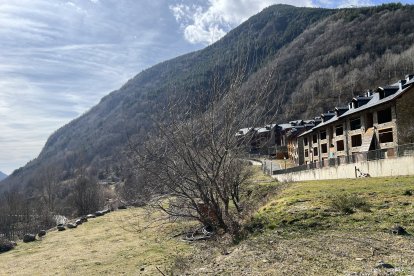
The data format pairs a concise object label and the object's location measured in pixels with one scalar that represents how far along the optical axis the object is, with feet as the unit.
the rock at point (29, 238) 104.34
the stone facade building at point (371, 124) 116.37
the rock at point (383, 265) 23.85
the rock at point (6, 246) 92.65
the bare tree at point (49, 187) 259.58
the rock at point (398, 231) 31.53
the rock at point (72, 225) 118.21
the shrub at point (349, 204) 40.70
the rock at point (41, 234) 110.82
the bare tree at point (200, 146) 43.65
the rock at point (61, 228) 118.20
